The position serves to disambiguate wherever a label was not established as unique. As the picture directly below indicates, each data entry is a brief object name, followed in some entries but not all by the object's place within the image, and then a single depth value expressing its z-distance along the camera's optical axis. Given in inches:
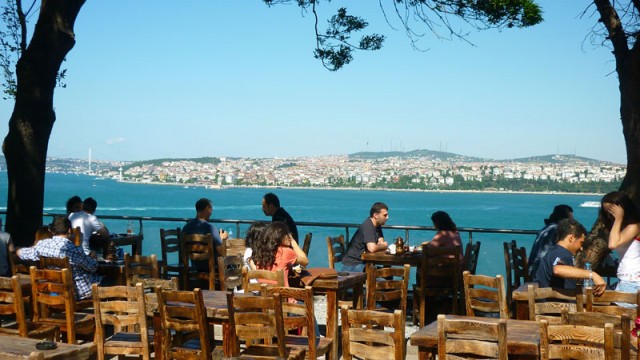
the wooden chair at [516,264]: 343.9
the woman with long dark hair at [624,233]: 252.8
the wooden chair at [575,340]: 167.6
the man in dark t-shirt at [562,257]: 247.4
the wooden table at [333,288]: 278.2
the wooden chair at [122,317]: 234.3
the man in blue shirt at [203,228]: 405.5
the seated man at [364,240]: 379.9
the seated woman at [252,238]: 277.0
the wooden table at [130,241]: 462.3
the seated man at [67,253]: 291.6
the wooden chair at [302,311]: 220.8
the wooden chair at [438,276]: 351.9
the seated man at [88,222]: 435.8
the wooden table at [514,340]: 191.0
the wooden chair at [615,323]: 164.6
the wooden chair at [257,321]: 211.5
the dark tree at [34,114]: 385.1
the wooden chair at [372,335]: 192.2
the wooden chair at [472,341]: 180.4
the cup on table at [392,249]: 388.2
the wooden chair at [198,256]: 396.5
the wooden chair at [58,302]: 258.8
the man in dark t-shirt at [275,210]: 377.4
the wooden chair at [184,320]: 225.5
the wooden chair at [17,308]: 241.9
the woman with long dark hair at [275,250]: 272.7
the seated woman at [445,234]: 374.9
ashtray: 186.4
